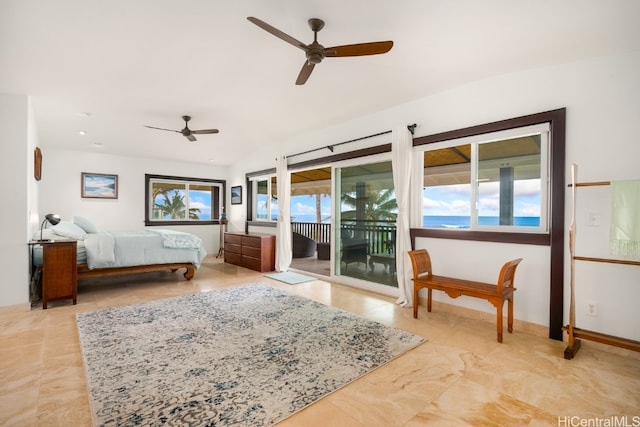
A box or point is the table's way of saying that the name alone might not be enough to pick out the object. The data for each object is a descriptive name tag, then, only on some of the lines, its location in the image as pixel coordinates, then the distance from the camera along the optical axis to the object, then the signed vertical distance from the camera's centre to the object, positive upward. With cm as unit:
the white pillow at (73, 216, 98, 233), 528 -26
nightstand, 376 -77
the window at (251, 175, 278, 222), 706 +29
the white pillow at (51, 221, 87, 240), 453 -34
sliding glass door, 456 -18
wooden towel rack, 240 -99
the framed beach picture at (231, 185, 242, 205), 807 +42
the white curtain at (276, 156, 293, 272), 613 -11
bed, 444 -64
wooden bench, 283 -75
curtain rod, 408 +113
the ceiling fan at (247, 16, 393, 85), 238 +131
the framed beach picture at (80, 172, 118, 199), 668 +53
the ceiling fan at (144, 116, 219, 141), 481 +125
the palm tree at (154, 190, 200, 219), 783 +13
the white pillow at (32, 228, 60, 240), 433 -39
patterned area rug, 184 -119
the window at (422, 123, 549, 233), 316 +36
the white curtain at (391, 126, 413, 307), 399 +13
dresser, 621 -86
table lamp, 393 -14
